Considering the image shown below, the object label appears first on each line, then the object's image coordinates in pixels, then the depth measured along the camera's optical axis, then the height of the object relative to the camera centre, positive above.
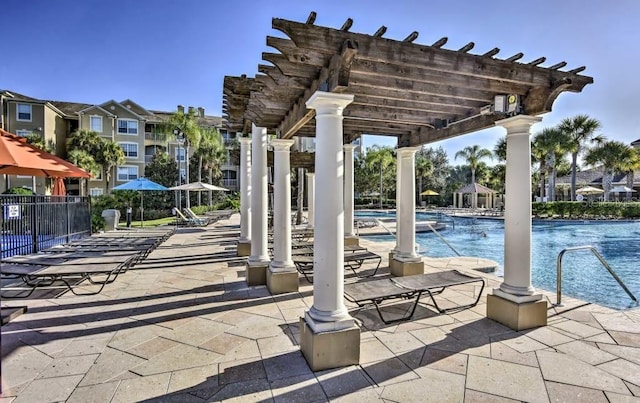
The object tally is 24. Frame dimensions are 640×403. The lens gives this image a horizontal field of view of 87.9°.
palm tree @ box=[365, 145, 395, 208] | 39.34 +5.03
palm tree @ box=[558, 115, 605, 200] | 24.55 +5.12
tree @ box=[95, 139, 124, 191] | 28.00 +3.94
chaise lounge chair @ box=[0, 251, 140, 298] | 5.66 -1.17
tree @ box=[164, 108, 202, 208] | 24.53 +5.60
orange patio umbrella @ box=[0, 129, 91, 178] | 4.23 +0.63
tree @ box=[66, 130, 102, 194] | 26.36 +4.55
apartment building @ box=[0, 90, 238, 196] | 26.47 +6.78
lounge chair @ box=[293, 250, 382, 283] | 6.49 -1.20
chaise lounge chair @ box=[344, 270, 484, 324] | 4.46 -1.27
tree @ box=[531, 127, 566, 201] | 25.52 +3.89
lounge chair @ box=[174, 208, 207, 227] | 16.61 -1.06
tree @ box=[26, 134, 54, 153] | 24.48 +4.62
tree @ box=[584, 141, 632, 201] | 27.02 +3.59
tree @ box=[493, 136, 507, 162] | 31.51 +4.84
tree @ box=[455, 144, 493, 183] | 42.06 +5.70
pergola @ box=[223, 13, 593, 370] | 3.42 +1.26
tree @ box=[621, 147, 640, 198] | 27.27 +3.04
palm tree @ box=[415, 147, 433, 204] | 43.50 +3.99
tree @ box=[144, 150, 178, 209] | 30.16 +2.90
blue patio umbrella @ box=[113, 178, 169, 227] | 15.60 +0.74
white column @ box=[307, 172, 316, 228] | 13.10 +0.13
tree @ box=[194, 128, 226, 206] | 29.19 +4.53
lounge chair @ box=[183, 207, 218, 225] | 17.42 -0.90
